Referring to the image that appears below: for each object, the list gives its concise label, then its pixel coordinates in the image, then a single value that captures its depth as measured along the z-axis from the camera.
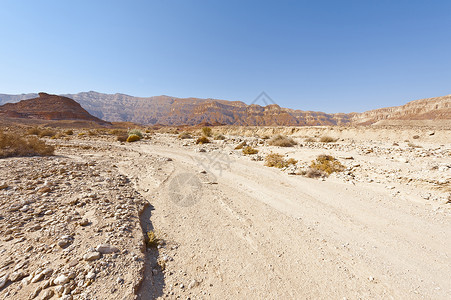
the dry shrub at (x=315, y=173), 7.45
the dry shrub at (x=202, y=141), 19.08
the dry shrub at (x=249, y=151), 12.65
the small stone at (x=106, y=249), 2.71
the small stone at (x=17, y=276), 2.06
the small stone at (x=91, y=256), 2.49
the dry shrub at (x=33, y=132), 23.23
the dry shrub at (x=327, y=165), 7.65
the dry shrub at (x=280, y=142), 14.61
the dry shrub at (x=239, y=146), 14.79
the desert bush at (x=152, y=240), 3.32
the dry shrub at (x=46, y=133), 23.25
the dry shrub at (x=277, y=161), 9.22
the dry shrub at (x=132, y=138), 20.59
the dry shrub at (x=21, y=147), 7.97
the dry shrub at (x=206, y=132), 28.52
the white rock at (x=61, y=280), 2.06
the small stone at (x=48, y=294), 1.89
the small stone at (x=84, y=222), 3.31
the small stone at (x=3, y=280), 1.97
